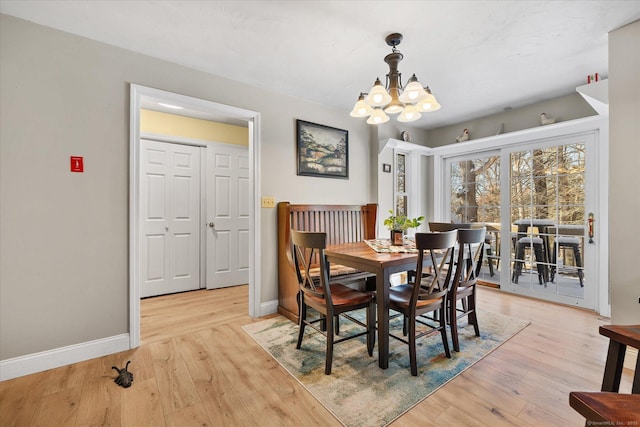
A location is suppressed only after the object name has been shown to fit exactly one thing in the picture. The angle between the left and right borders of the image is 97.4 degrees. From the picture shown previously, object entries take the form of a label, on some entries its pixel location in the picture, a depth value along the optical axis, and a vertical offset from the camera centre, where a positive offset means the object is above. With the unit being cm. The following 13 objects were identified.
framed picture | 332 +79
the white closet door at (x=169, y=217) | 366 -5
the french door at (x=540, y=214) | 317 +0
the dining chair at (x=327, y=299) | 191 -62
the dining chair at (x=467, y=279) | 212 -54
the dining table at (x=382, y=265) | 191 -37
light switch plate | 303 +13
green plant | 259 -9
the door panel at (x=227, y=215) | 406 -2
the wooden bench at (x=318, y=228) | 289 -18
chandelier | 194 +82
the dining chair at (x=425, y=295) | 183 -60
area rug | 161 -109
